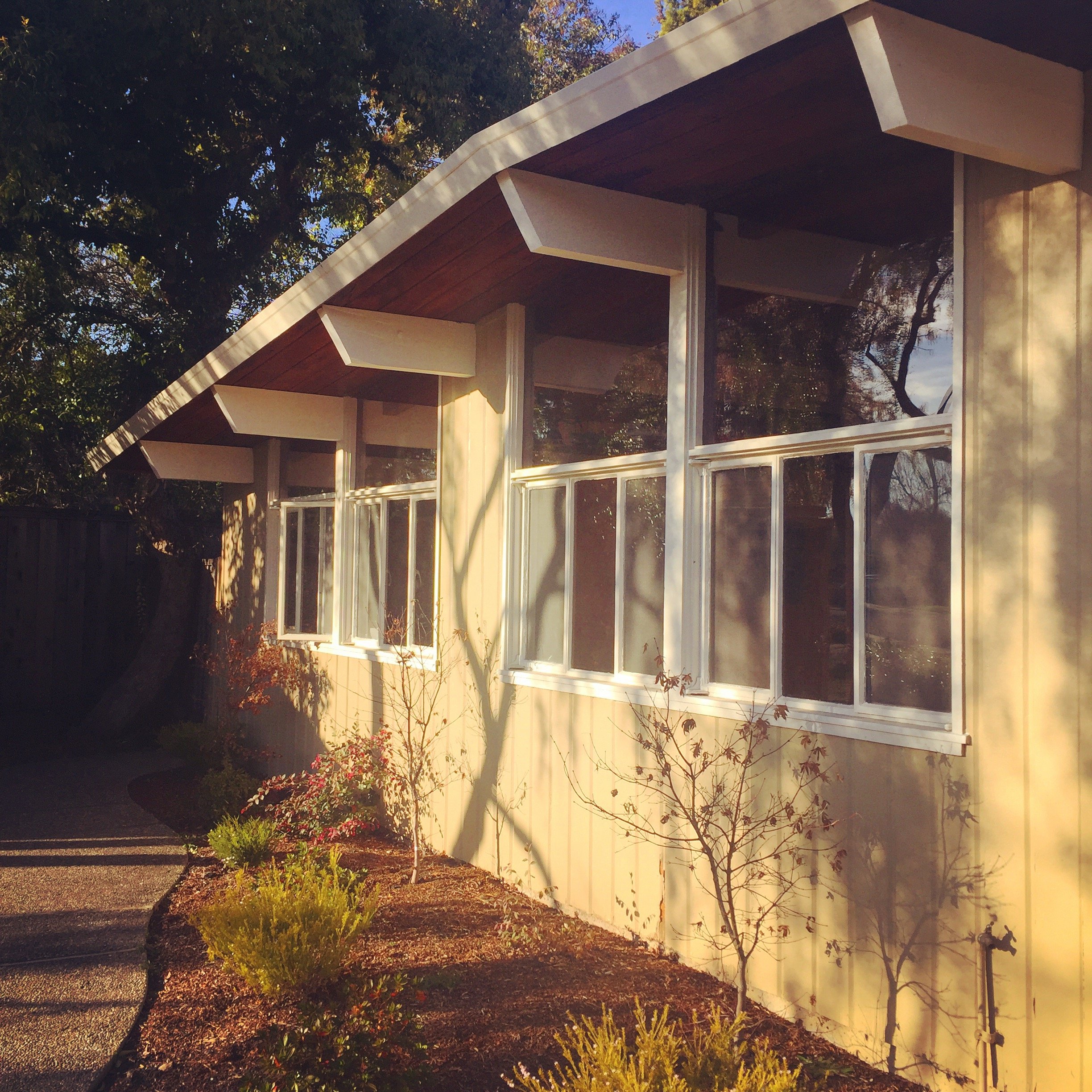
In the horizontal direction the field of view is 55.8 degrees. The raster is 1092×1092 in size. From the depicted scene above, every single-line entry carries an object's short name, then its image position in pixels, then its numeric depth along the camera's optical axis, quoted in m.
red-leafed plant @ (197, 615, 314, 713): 8.52
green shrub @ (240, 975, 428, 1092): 3.24
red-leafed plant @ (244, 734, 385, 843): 6.53
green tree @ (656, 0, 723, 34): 17.94
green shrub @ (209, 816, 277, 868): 5.96
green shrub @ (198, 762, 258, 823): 7.30
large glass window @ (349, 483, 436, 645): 6.88
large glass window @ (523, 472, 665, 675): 4.81
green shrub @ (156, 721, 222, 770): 9.07
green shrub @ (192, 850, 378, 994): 3.83
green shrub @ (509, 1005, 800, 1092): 2.81
